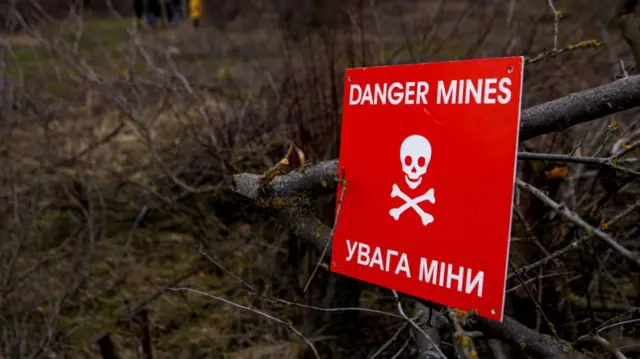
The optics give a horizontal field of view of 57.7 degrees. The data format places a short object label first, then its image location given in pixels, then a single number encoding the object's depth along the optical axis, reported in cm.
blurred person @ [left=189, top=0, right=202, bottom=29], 763
